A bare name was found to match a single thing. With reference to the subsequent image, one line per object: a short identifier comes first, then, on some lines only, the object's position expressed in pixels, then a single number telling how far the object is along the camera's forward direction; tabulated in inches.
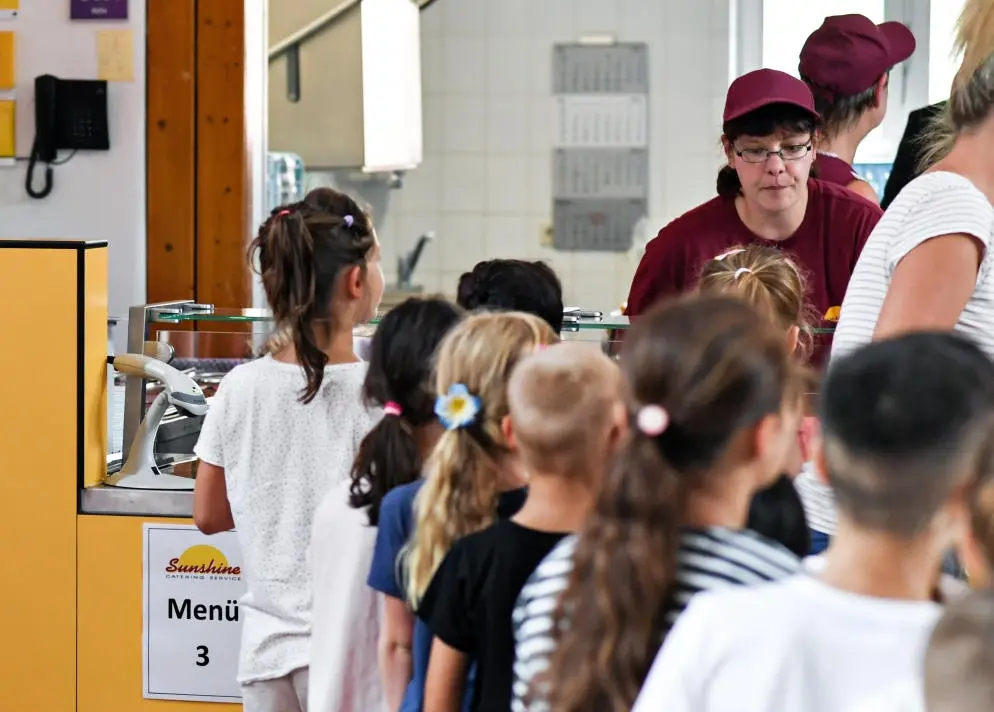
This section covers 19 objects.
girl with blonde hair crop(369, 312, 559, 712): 127.5
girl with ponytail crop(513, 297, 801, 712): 95.5
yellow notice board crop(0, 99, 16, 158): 337.0
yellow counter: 215.9
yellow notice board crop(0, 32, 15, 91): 334.9
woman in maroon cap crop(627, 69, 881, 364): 194.4
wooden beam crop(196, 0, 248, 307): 337.6
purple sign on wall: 331.7
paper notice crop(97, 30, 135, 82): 332.9
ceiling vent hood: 372.1
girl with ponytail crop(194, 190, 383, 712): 162.6
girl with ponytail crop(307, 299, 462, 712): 143.0
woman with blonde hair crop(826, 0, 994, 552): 130.7
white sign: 212.4
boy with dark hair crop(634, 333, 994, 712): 82.7
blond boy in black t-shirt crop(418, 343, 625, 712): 113.2
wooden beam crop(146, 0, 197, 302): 334.4
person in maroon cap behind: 224.4
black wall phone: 332.6
